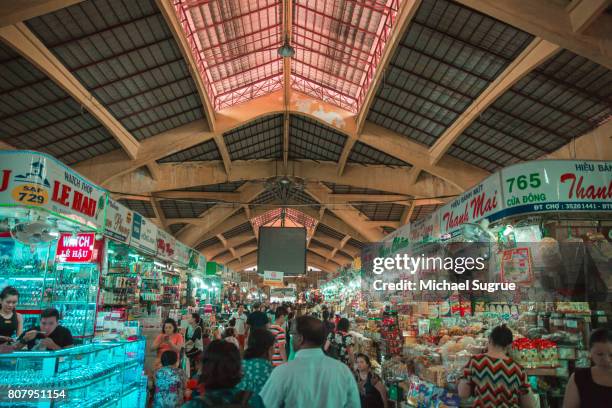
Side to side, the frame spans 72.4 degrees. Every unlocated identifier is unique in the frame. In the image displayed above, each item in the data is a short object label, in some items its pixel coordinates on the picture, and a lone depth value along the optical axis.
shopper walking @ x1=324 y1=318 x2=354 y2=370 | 6.09
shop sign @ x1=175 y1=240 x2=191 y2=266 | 13.37
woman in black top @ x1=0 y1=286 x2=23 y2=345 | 5.02
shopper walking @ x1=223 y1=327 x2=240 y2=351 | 7.01
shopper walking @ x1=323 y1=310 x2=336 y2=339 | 6.52
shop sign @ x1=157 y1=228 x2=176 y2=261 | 11.16
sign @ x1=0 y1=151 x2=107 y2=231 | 5.34
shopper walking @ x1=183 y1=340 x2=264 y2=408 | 1.76
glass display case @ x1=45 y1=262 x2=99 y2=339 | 6.95
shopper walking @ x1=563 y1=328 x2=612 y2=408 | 2.39
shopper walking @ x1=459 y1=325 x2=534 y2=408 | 2.98
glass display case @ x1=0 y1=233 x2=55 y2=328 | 6.57
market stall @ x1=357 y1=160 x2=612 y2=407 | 4.77
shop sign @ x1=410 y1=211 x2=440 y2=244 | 7.87
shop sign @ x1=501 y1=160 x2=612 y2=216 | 4.86
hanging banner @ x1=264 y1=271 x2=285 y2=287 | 15.75
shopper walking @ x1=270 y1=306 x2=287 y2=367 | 4.83
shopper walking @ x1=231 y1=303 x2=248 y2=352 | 9.69
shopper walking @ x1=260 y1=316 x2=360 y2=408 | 2.16
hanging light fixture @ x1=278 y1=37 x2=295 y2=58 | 9.90
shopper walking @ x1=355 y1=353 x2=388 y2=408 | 4.28
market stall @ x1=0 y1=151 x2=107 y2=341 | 5.43
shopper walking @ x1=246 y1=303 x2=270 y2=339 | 4.39
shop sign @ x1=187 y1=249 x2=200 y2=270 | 15.45
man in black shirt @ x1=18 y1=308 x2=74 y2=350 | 4.48
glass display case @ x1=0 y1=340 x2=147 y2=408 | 3.13
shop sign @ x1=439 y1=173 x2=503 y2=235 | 5.46
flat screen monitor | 13.54
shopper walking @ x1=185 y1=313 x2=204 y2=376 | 7.18
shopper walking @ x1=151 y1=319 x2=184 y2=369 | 5.35
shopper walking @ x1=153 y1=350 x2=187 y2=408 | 3.93
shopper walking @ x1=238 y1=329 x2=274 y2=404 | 2.94
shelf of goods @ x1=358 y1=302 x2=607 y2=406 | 4.55
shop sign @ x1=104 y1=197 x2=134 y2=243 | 7.55
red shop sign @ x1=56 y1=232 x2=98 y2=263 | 7.10
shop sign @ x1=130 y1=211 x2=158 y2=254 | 9.07
